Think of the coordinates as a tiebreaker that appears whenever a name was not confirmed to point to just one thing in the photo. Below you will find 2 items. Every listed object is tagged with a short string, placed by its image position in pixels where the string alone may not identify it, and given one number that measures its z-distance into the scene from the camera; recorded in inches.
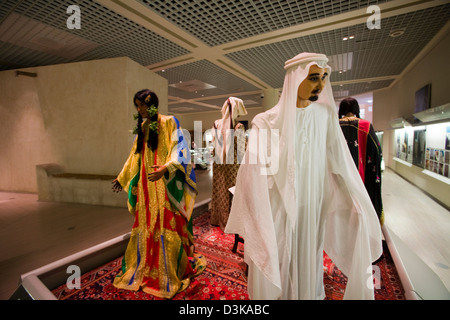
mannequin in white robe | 40.4
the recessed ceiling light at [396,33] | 142.8
